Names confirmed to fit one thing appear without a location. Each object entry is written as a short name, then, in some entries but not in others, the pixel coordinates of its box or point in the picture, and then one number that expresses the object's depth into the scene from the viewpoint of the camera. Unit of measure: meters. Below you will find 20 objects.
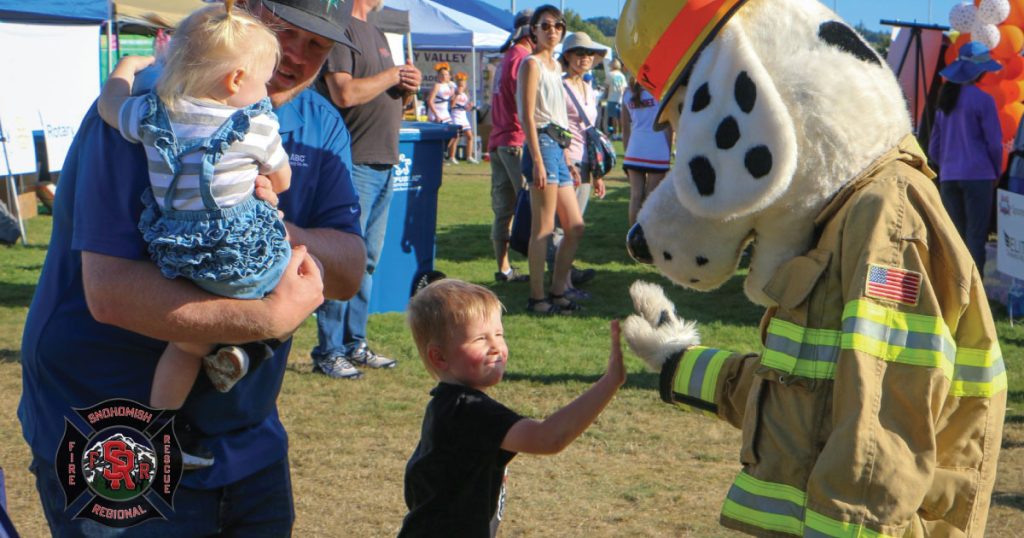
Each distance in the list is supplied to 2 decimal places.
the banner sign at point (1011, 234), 7.02
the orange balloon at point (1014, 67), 9.38
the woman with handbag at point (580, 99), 8.48
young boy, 2.52
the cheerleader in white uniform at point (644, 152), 9.06
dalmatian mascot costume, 2.14
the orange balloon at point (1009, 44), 9.43
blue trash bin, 7.23
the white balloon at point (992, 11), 9.36
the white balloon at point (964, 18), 9.49
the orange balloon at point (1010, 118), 9.27
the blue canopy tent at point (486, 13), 20.38
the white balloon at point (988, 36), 9.27
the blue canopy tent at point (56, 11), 12.01
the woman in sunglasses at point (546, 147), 7.57
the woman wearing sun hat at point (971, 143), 8.05
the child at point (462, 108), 21.67
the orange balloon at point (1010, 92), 9.44
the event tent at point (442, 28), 19.38
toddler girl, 1.99
